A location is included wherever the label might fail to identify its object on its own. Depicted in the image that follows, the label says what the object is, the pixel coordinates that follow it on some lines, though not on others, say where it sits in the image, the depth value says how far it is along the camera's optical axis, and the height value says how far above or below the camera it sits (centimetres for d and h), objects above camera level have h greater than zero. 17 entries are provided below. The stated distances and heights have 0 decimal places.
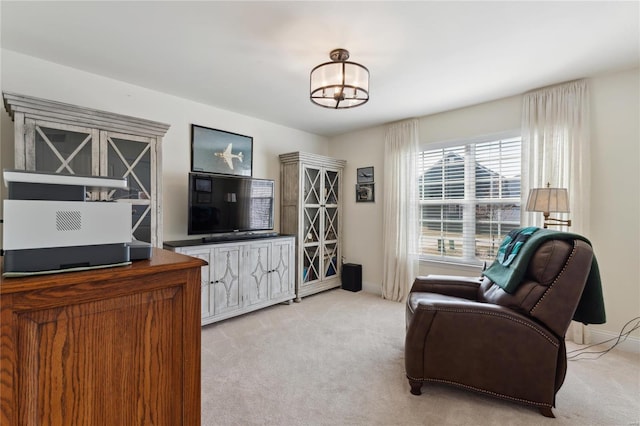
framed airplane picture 341 +70
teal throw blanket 181 -40
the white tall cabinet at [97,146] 208 +48
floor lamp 250 +10
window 337 +17
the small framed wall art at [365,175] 446 +55
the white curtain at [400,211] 396 +0
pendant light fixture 205 +92
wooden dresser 72 -39
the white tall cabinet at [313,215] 404 -7
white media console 301 -73
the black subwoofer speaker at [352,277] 445 -100
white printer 75 -5
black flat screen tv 314 +6
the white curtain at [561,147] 276 +64
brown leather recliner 175 -77
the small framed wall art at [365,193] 444 +27
